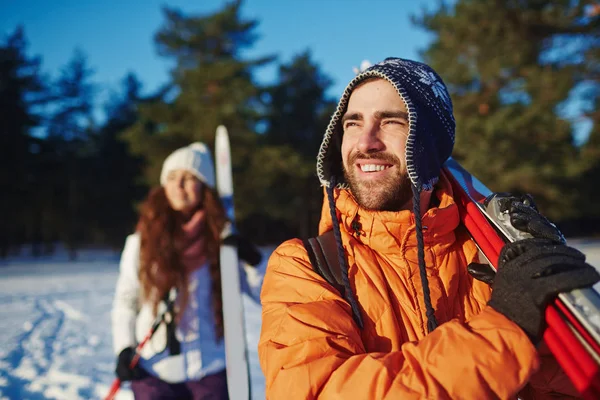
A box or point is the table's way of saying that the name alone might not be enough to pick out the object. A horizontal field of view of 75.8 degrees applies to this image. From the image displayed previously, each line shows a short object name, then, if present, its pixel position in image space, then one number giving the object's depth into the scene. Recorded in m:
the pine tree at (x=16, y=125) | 19.47
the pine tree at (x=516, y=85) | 11.21
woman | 2.14
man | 0.89
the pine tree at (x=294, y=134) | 16.62
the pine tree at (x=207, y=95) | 15.35
